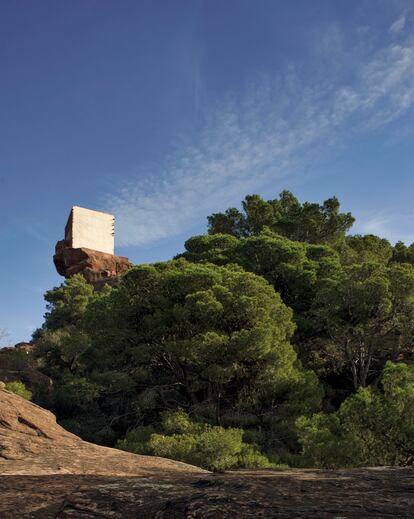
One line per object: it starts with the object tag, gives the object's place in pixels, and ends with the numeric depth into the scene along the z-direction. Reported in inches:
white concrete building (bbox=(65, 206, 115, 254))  2207.7
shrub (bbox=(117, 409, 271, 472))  617.9
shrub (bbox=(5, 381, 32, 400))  836.6
